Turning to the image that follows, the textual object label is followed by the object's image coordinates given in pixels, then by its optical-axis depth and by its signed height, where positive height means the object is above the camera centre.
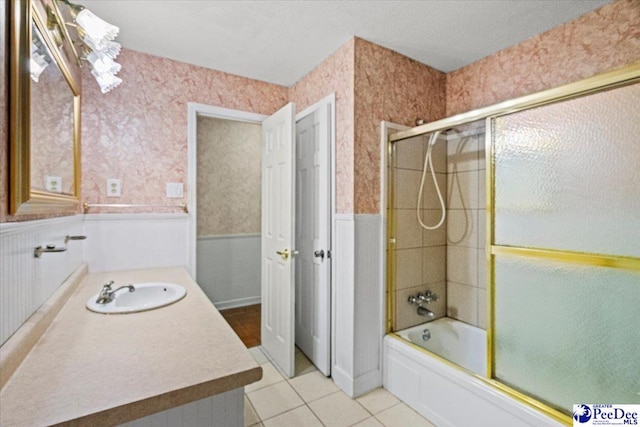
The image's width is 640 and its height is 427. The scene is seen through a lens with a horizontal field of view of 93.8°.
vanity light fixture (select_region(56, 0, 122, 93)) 1.23 +0.75
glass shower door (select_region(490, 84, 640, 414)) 1.18 -0.16
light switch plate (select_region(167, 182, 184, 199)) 2.20 +0.17
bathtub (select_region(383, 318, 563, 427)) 1.40 -0.94
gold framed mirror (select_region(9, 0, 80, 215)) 0.88 +0.38
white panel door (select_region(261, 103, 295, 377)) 2.10 -0.19
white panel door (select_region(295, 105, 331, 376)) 2.15 -0.19
